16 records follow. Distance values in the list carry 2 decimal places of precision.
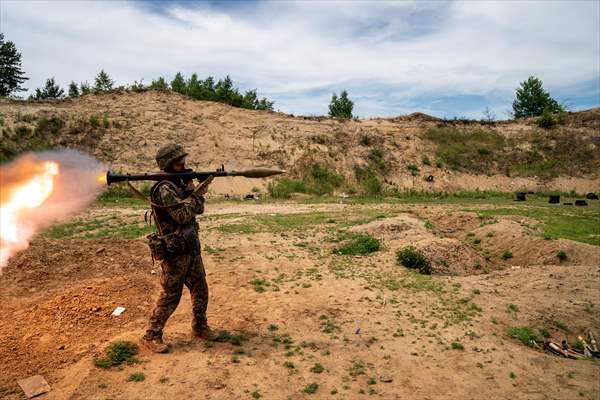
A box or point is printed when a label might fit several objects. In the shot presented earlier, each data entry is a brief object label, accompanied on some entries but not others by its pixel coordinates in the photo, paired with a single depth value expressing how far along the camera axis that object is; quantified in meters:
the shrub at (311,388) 5.12
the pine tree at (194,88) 38.47
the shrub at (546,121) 39.22
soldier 5.70
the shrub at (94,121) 27.66
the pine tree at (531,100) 45.09
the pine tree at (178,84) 40.28
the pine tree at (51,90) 43.95
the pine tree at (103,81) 40.31
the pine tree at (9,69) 39.91
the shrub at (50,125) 26.03
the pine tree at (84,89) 37.91
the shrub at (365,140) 34.29
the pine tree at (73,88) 39.53
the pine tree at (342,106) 42.06
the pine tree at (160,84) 37.71
